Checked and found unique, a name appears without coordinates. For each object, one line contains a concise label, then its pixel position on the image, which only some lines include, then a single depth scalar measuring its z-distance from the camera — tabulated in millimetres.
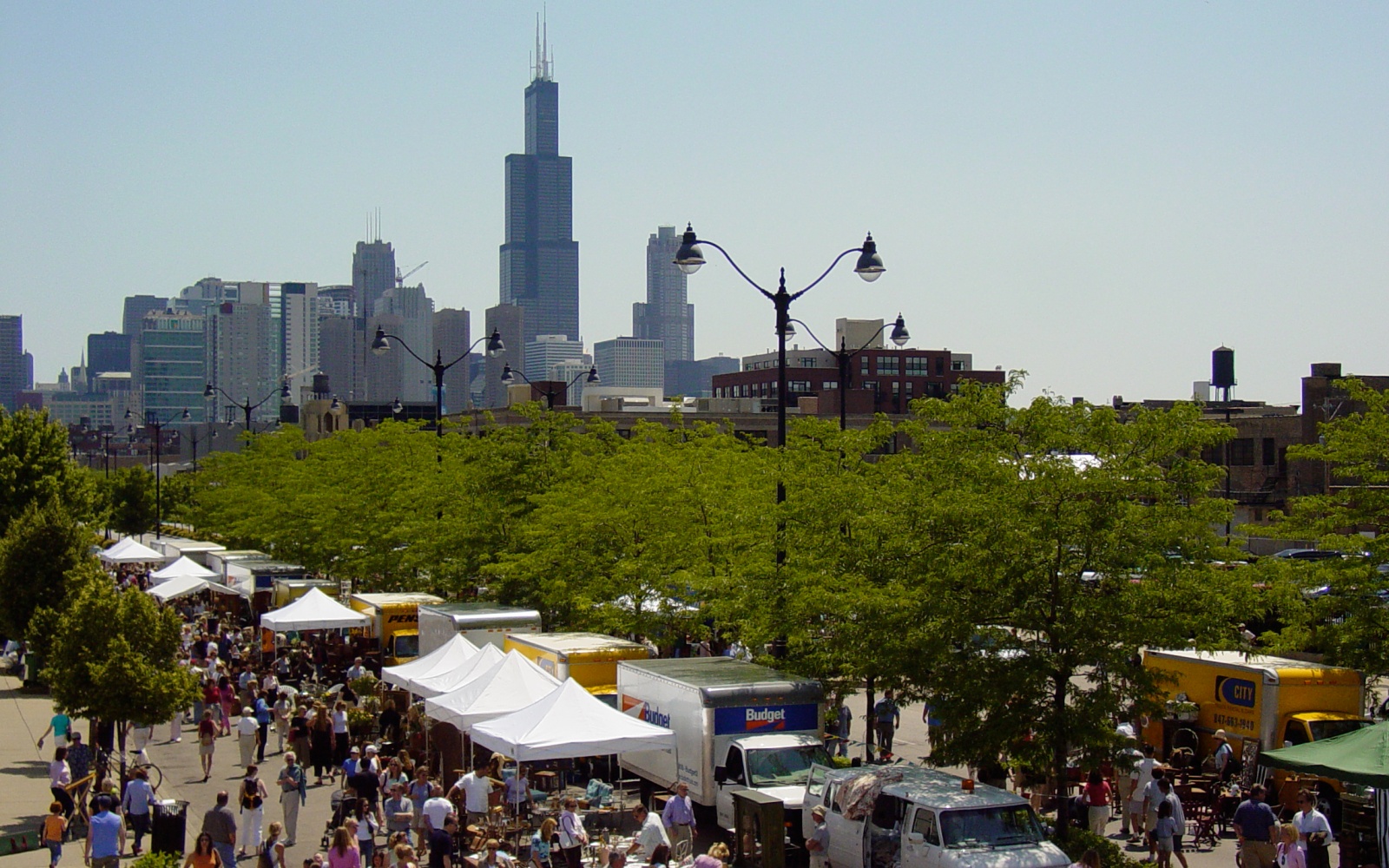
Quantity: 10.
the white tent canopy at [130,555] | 56406
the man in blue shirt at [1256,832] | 17562
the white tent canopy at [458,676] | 23984
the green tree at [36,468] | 52125
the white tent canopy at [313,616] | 33938
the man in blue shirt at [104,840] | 17266
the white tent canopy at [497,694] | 21781
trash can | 18047
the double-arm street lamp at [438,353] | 35459
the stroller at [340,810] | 20188
